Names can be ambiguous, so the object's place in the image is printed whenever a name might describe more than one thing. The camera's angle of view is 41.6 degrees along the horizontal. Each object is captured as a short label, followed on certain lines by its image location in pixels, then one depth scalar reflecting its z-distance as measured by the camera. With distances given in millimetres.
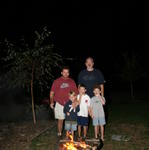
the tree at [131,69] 13058
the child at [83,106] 4989
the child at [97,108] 4939
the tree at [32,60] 6303
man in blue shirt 5130
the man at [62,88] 5154
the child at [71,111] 4927
